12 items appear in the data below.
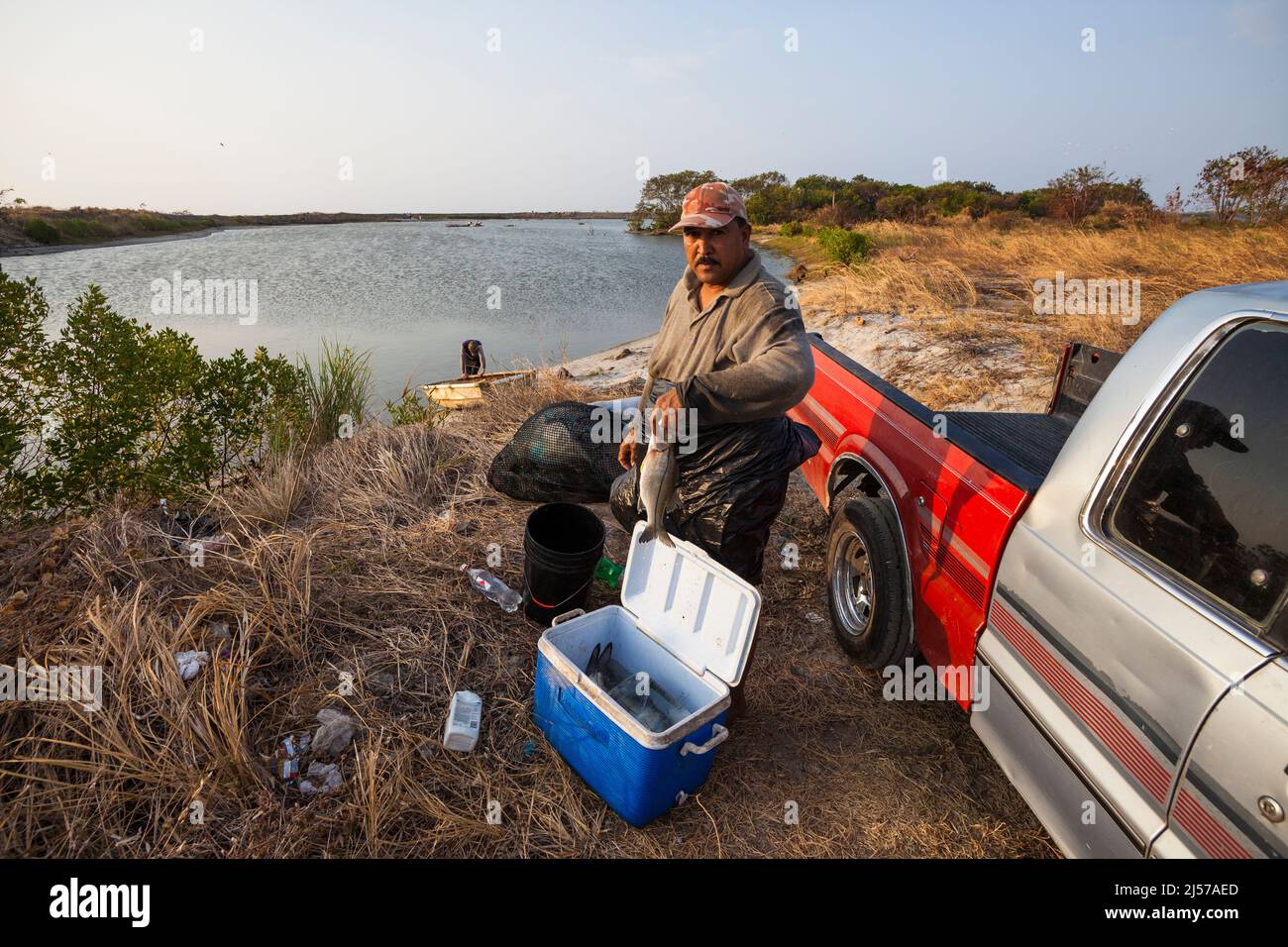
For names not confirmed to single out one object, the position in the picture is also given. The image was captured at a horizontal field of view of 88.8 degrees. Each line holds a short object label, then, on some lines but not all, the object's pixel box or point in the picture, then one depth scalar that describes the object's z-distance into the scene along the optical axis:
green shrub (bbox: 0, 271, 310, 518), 5.58
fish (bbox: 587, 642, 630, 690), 3.13
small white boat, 8.91
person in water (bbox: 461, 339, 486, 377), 10.15
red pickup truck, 1.51
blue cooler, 2.51
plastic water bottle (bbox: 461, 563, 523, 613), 3.88
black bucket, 3.49
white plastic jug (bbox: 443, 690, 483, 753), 2.89
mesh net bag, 5.08
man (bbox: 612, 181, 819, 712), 2.60
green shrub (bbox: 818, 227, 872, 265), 19.31
